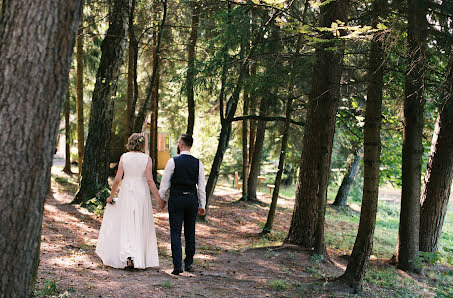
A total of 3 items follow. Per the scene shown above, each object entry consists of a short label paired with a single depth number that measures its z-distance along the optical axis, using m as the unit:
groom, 6.59
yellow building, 31.47
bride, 6.80
